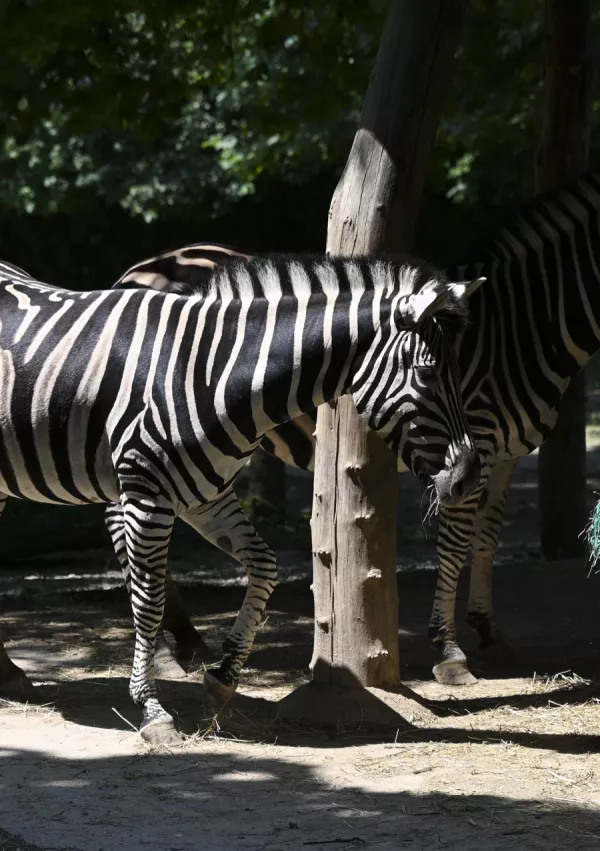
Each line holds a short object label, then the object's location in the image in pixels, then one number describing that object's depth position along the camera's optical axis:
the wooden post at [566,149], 16.48
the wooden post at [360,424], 10.93
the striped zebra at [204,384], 9.46
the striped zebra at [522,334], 12.65
